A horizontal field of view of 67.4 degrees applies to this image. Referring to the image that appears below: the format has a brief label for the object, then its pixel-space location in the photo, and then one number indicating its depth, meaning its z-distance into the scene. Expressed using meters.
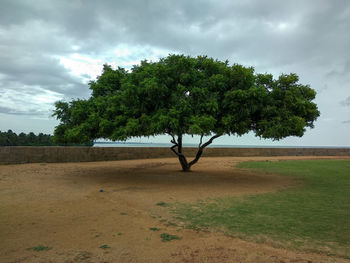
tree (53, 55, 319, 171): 10.84
